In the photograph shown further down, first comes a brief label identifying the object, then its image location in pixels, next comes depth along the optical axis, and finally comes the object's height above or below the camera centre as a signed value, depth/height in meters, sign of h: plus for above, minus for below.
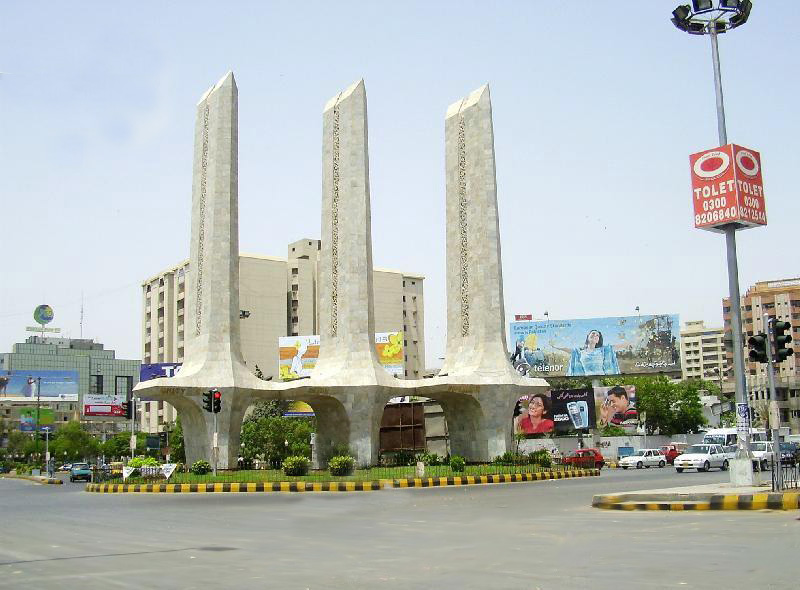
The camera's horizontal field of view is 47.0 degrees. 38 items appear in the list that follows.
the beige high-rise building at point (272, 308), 102.44 +14.06
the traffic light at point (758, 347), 20.42 +1.46
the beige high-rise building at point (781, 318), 99.50 +10.70
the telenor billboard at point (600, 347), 79.12 +6.16
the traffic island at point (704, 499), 17.39 -1.67
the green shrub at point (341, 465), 33.92 -1.41
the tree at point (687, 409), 83.19 +0.53
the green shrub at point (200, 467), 35.91 -1.41
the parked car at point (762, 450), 40.28 -1.66
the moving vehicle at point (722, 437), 47.41 -1.16
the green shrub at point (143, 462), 39.46 -1.27
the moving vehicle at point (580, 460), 43.09 -1.93
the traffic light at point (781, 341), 20.08 +1.54
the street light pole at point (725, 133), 20.83 +6.84
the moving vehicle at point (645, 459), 54.41 -2.53
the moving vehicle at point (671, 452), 56.31 -2.21
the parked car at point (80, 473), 53.97 -2.24
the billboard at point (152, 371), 70.50 +4.68
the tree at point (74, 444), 97.50 -0.99
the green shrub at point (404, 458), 43.00 -1.60
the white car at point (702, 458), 40.12 -1.89
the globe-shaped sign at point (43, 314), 140.62 +18.47
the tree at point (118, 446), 94.20 -1.36
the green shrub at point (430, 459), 38.41 -1.47
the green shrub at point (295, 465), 33.56 -1.36
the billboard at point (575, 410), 67.31 +0.65
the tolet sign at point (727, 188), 21.30 +5.28
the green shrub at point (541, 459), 38.69 -1.63
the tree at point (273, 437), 58.62 -0.56
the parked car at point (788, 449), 40.50 -1.70
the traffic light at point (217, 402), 31.08 +0.94
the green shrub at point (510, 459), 39.41 -1.63
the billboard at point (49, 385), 121.56 +6.82
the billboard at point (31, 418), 109.62 +2.13
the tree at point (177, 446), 58.19 -0.97
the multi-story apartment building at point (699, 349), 177.00 +12.69
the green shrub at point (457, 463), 35.28 -1.55
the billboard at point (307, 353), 78.19 +6.25
